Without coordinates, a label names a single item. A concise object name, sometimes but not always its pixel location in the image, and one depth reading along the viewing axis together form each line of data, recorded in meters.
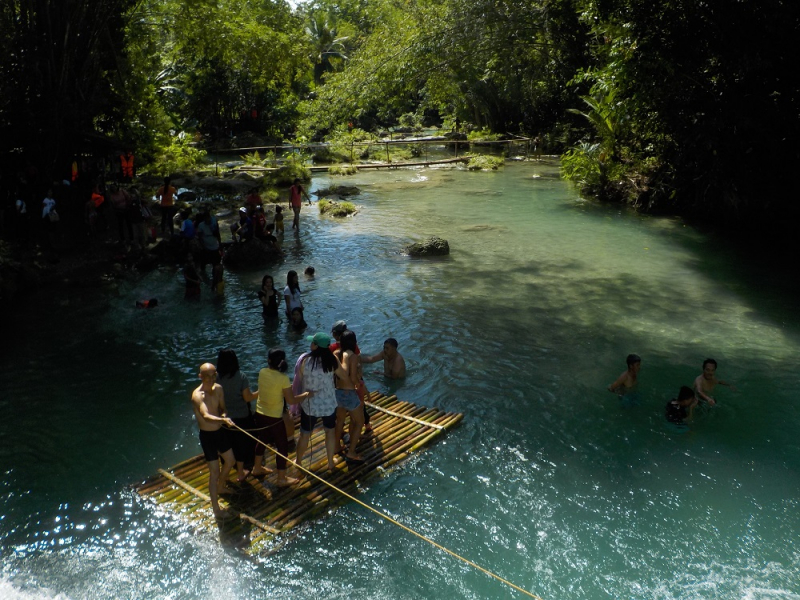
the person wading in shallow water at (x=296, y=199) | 20.80
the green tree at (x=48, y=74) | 17.48
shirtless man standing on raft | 6.55
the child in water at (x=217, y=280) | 14.58
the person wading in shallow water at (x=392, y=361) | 10.31
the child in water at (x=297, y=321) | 12.42
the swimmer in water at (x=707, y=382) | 9.31
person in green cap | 7.27
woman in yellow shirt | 7.05
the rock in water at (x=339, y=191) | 28.30
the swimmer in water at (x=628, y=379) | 9.46
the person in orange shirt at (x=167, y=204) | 17.78
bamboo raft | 6.80
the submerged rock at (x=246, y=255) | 17.11
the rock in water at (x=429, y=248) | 18.23
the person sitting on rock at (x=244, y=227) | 17.45
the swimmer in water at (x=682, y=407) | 8.93
